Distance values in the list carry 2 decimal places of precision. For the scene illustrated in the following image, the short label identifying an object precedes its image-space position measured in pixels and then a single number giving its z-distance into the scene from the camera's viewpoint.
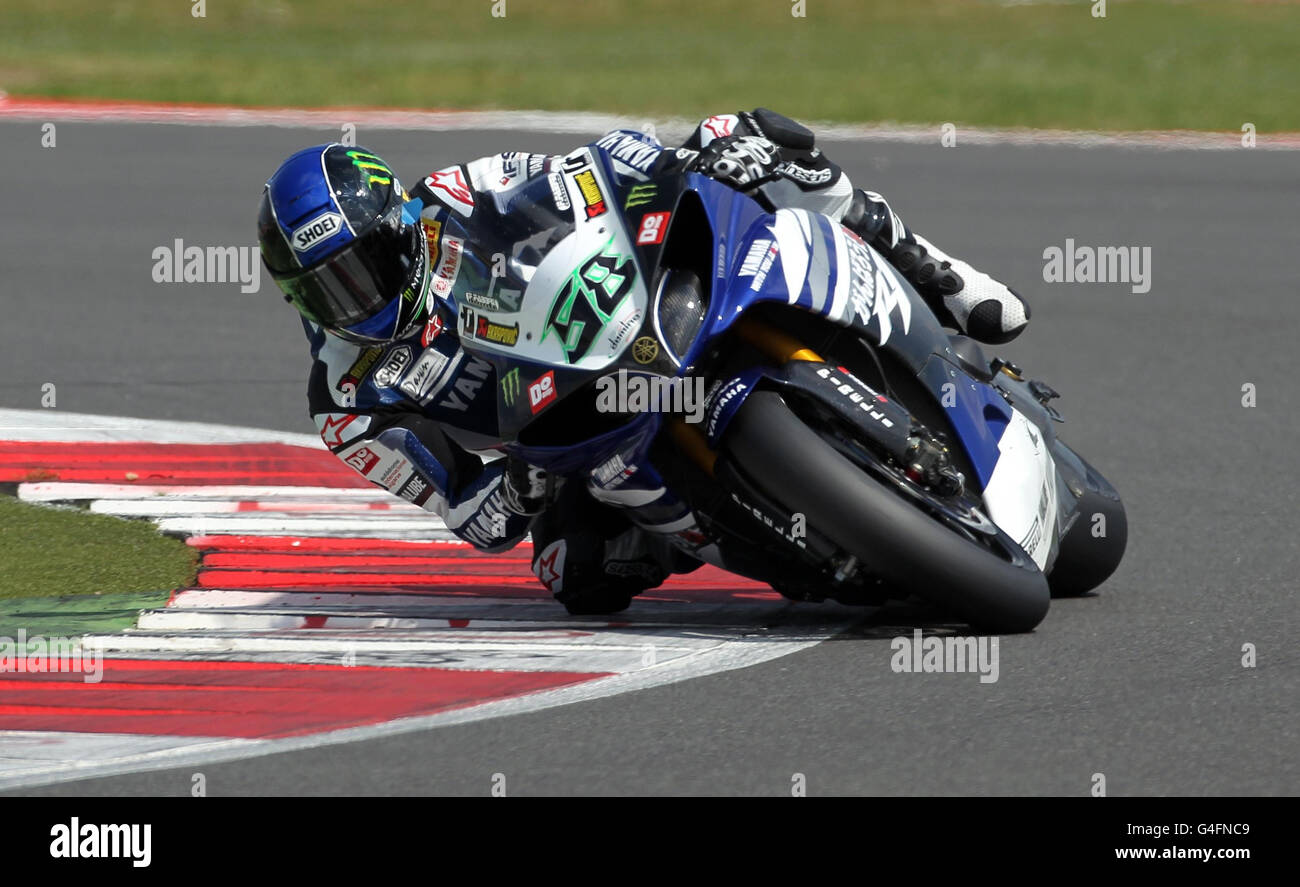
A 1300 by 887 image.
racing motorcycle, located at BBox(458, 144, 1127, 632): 9.62
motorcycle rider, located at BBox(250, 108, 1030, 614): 10.32
